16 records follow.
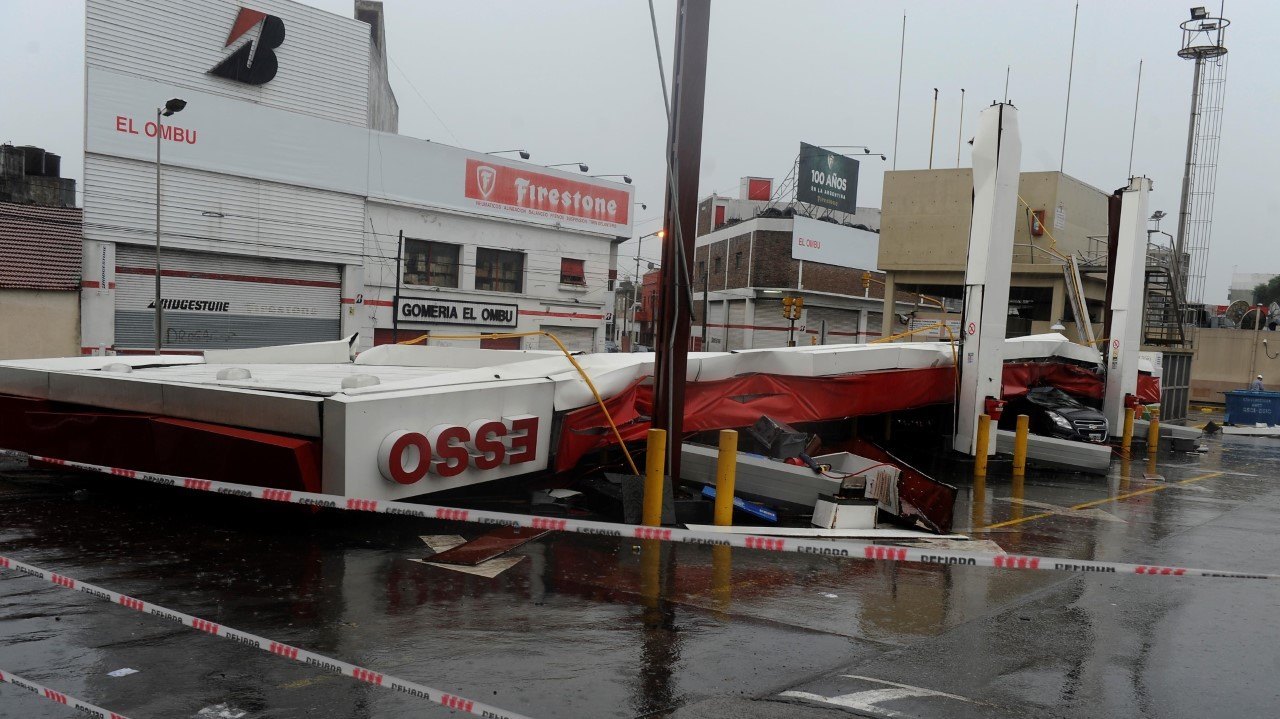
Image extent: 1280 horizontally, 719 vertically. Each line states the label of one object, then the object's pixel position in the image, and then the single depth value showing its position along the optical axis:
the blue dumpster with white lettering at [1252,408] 27.16
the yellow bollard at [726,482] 8.54
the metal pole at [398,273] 28.70
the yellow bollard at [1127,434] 18.12
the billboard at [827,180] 53.97
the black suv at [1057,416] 15.99
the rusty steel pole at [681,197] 8.41
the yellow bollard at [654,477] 8.20
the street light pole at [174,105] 21.08
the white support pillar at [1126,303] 18.47
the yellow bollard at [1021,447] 14.07
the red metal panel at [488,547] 7.22
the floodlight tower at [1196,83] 38.09
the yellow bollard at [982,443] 13.98
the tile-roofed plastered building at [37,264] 23.09
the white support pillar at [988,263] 14.19
